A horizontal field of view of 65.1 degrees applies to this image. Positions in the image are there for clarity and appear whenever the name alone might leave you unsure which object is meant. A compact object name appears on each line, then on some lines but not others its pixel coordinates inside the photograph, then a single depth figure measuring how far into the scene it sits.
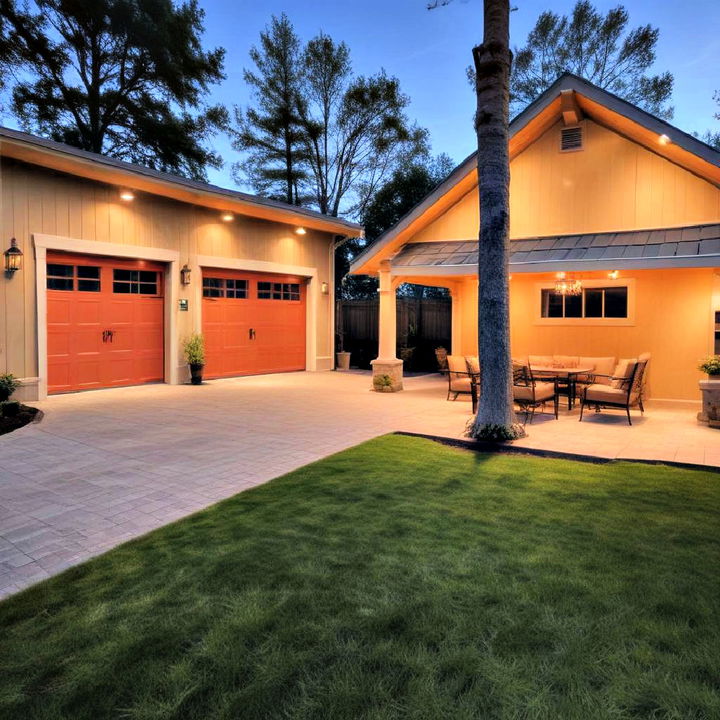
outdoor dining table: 9.84
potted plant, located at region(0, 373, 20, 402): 8.63
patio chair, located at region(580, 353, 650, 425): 8.64
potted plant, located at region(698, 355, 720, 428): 8.16
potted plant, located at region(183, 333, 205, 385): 12.96
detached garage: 10.15
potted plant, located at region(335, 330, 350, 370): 17.38
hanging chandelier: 10.86
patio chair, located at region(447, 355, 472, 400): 10.61
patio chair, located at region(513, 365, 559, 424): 8.92
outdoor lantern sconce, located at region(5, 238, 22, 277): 9.77
